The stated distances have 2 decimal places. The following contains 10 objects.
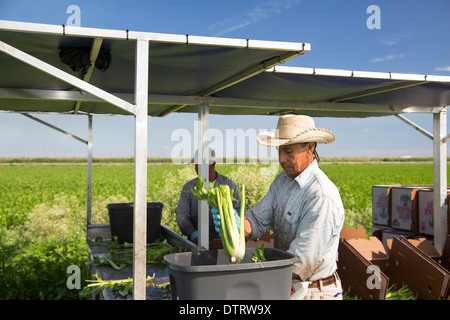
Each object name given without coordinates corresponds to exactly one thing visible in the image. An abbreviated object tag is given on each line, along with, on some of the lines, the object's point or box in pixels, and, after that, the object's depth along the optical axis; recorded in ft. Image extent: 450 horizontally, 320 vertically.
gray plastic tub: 7.50
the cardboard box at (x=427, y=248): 19.25
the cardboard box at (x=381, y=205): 24.62
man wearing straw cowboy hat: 9.18
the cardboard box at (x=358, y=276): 13.23
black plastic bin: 21.13
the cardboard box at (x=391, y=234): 23.24
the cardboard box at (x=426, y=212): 21.99
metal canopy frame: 10.11
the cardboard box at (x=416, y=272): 13.99
